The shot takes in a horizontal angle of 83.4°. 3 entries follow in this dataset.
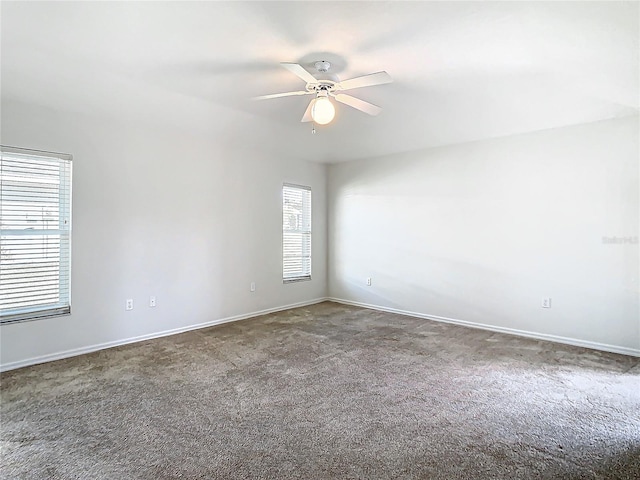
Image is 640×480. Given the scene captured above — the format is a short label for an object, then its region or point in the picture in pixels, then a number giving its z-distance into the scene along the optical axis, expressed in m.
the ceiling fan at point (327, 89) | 2.39
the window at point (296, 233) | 5.79
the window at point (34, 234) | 3.27
